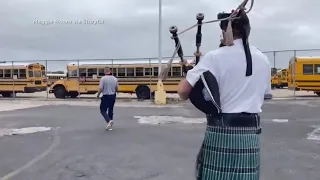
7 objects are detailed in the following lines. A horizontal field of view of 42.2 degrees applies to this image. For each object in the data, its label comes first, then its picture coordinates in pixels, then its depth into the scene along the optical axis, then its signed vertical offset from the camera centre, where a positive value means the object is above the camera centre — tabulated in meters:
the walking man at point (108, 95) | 10.82 -0.36
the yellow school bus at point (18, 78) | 30.16 +0.26
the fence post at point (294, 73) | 25.88 +0.45
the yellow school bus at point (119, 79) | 26.22 +0.14
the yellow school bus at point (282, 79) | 40.43 +0.12
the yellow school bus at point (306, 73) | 26.48 +0.45
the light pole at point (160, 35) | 22.02 +2.47
